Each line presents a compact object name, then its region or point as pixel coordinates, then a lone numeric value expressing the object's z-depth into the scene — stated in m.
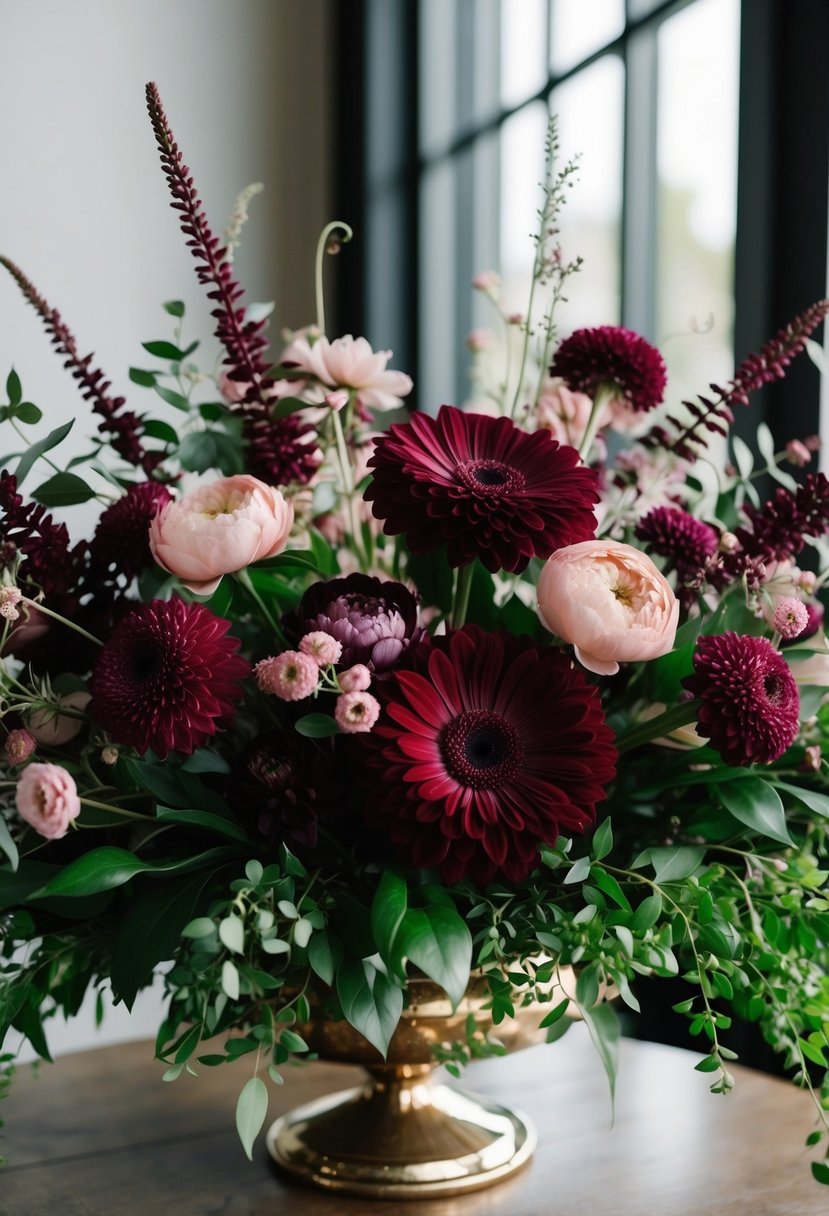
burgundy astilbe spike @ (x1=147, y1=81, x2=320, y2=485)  0.62
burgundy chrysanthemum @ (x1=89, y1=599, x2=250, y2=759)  0.57
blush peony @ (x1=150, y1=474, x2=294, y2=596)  0.60
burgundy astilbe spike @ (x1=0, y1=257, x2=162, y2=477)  0.71
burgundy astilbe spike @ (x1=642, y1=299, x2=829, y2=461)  0.73
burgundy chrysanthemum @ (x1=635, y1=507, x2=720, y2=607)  0.71
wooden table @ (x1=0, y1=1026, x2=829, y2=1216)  0.73
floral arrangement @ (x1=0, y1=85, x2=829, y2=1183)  0.57
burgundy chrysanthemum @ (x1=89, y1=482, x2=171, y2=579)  0.67
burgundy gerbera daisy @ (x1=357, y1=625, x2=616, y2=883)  0.56
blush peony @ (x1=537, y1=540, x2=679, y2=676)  0.58
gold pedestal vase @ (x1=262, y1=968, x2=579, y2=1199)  0.68
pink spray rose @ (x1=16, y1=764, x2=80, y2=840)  0.52
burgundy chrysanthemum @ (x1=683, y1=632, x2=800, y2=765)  0.58
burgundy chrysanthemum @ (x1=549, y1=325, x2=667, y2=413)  0.73
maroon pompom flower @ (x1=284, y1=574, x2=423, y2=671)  0.60
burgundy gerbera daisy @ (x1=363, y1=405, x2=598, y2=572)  0.58
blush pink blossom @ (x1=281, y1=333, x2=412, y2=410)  0.75
